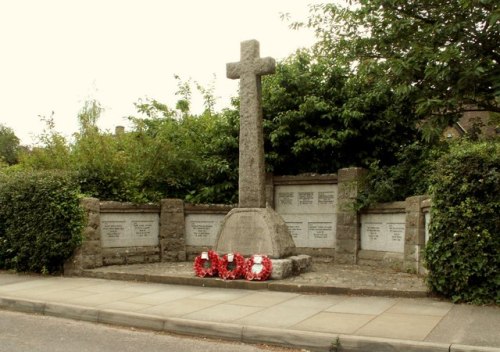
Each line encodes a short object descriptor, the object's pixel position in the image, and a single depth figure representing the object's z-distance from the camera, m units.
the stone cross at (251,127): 9.74
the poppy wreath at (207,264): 9.37
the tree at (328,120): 11.69
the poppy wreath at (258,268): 8.90
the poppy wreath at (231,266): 9.12
